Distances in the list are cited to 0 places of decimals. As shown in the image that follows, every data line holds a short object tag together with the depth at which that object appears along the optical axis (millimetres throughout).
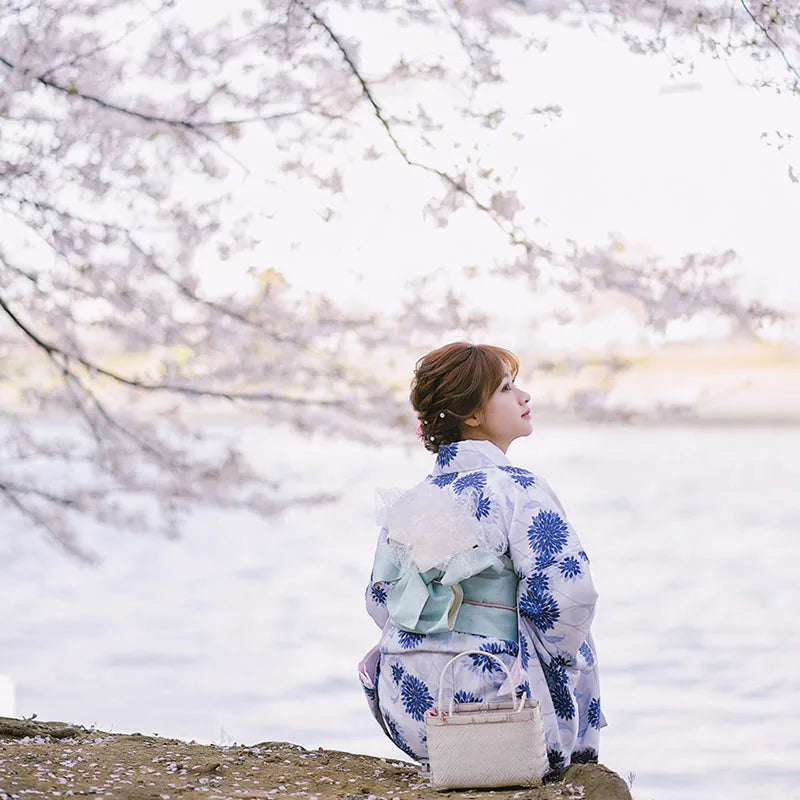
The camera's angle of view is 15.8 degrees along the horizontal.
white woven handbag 5539
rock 5526
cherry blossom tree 6923
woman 5693
